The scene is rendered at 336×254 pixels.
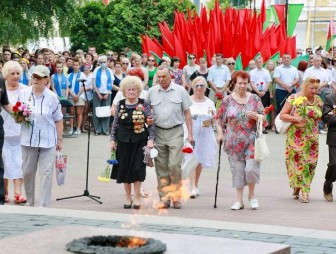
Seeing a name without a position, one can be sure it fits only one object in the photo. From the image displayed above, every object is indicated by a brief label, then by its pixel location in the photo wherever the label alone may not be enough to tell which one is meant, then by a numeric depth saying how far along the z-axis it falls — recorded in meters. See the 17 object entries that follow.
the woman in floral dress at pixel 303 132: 14.28
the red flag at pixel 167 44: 29.84
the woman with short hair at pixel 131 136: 13.25
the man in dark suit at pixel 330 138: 14.23
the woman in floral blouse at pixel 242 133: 13.37
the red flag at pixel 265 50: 28.65
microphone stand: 13.82
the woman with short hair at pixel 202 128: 14.70
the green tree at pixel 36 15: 25.67
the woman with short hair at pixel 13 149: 13.62
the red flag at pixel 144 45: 30.30
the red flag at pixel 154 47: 30.19
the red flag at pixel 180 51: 29.33
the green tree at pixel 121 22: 39.47
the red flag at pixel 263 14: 30.50
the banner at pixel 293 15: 36.56
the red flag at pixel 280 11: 36.94
